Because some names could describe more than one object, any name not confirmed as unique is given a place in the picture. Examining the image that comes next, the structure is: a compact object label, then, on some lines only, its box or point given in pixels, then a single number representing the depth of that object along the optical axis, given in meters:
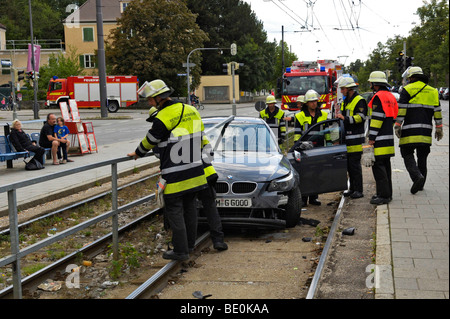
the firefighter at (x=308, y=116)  10.14
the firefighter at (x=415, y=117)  8.95
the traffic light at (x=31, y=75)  37.52
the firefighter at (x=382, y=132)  8.63
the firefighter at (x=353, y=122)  9.03
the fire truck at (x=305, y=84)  27.45
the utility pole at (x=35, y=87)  35.22
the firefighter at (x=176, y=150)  5.93
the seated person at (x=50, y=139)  14.75
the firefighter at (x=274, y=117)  12.39
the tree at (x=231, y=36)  72.50
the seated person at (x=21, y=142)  13.79
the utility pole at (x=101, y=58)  31.83
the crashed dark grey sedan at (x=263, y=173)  7.22
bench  13.46
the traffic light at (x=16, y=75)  36.34
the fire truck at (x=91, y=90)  48.12
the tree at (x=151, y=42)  53.59
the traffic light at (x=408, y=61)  25.75
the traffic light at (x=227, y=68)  24.72
